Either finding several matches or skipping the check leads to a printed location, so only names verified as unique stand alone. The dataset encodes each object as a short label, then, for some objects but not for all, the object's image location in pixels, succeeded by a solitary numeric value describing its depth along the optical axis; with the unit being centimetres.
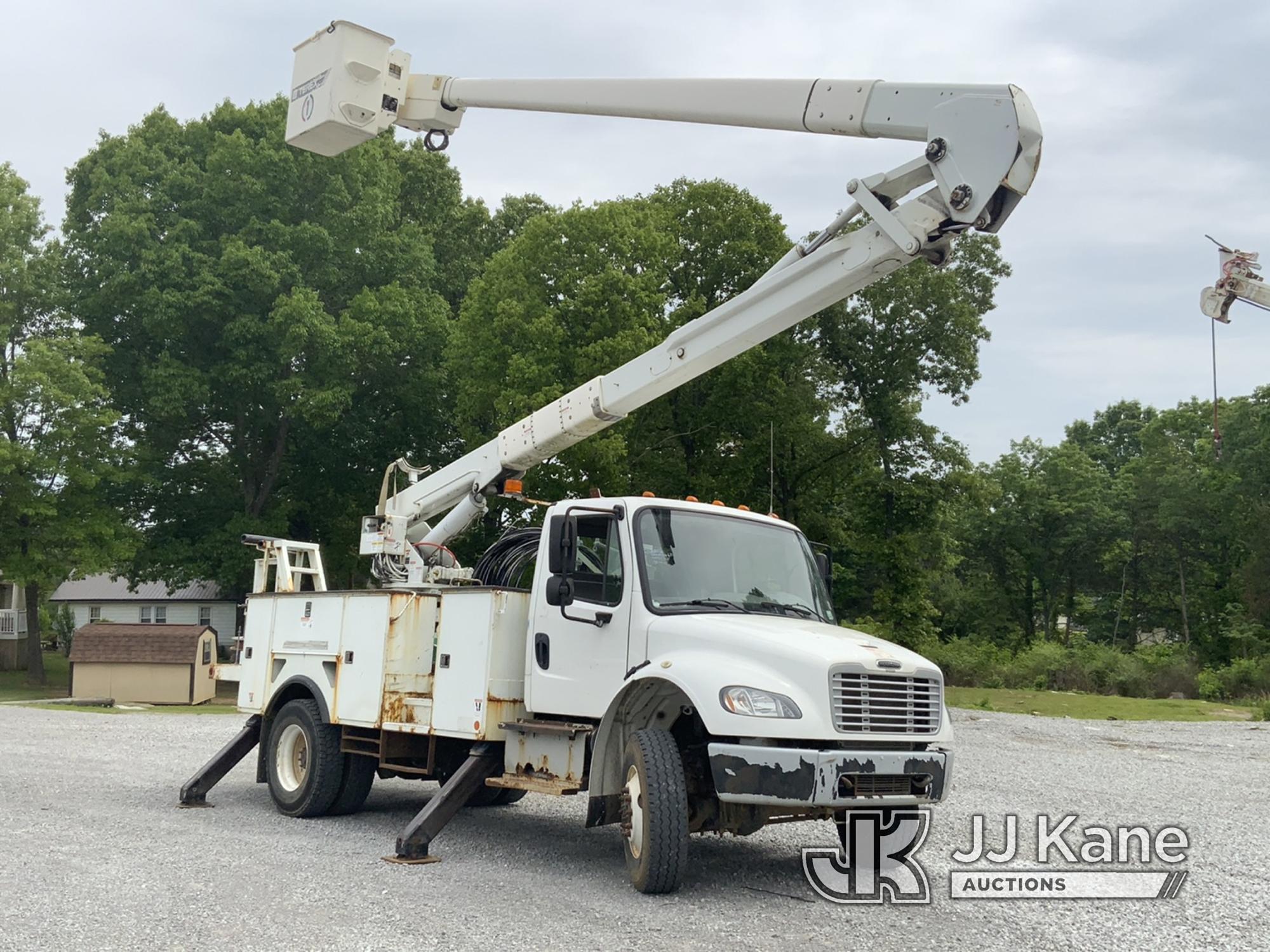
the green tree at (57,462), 3272
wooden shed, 3088
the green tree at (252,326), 3447
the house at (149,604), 5853
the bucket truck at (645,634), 784
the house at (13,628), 5097
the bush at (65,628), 5859
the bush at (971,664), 3822
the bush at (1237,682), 3428
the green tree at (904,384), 3578
